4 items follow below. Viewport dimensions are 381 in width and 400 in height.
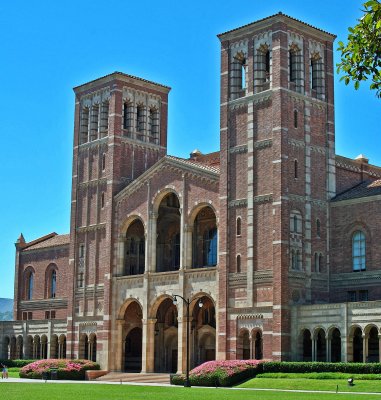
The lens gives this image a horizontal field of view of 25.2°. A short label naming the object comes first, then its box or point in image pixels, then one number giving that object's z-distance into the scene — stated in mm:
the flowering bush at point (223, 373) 51656
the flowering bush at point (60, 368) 63750
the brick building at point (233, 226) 55406
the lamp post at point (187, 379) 51075
